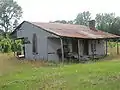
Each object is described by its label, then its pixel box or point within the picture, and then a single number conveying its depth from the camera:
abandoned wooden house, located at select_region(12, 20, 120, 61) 15.01
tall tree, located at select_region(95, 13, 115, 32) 53.69
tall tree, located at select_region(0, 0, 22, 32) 40.95
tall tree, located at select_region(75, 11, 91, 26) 59.24
